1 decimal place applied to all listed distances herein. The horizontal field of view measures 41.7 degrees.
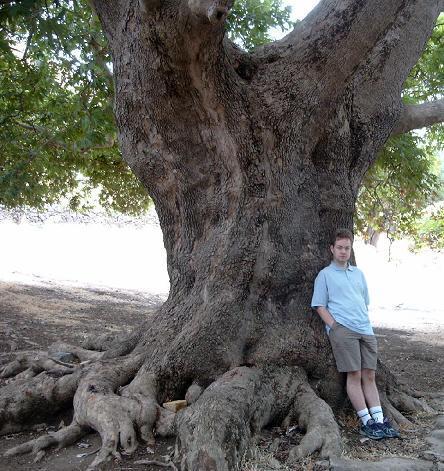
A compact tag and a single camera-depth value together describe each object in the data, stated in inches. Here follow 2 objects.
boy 186.5
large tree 177.9
